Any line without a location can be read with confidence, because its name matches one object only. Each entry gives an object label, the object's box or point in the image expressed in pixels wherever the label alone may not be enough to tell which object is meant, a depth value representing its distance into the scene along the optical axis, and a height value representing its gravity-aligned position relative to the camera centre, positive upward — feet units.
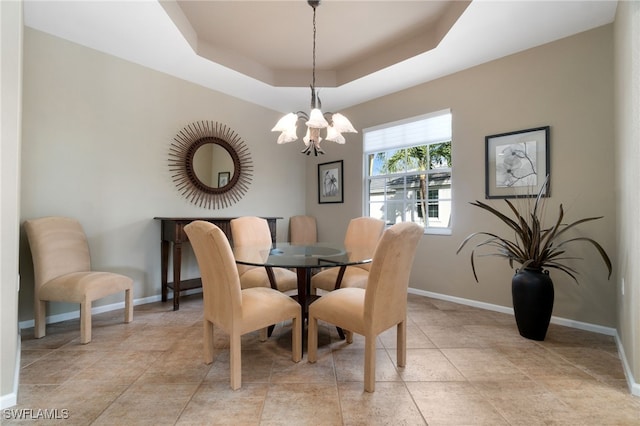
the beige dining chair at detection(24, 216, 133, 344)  7.06 -1.73
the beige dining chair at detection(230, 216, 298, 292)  8.05 -1.73
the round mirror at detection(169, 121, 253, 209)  11.27 +2.15
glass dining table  5.81 -1.05
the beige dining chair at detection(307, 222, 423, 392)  5.05 -1.82
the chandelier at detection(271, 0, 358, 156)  7.39 +2.32
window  11.14 +1.89
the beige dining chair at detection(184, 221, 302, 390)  5.17 -1.87
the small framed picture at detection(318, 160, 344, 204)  14.47 +1.65
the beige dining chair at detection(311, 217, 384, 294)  7.86 -1.09
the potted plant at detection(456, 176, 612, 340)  7.15 -1.84
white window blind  11.03 +3.58
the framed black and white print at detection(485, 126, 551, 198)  8.73 +1.70
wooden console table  9.66 -1.21
